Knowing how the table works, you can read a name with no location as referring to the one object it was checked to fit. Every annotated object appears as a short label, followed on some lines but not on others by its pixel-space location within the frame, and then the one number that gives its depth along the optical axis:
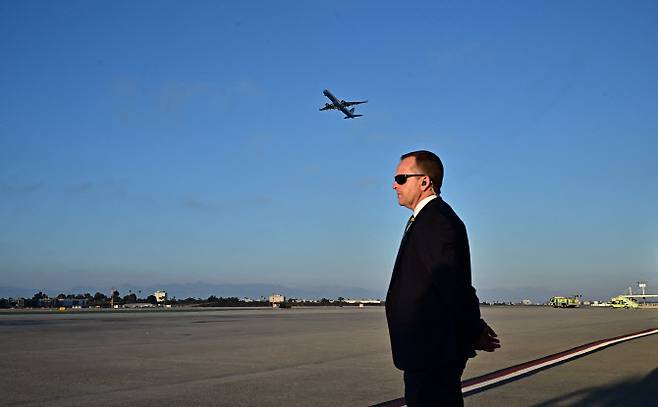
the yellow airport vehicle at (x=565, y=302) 97.00
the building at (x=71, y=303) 107.19
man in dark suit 3.60
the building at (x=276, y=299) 114.44
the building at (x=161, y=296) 131.62
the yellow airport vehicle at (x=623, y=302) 102.94
